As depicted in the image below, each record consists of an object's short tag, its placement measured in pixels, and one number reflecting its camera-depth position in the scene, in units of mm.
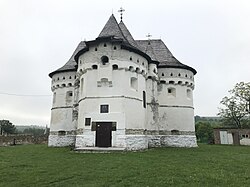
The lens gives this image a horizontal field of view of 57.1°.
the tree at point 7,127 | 54269
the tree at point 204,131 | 50031
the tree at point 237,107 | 38219
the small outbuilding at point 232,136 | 32594
